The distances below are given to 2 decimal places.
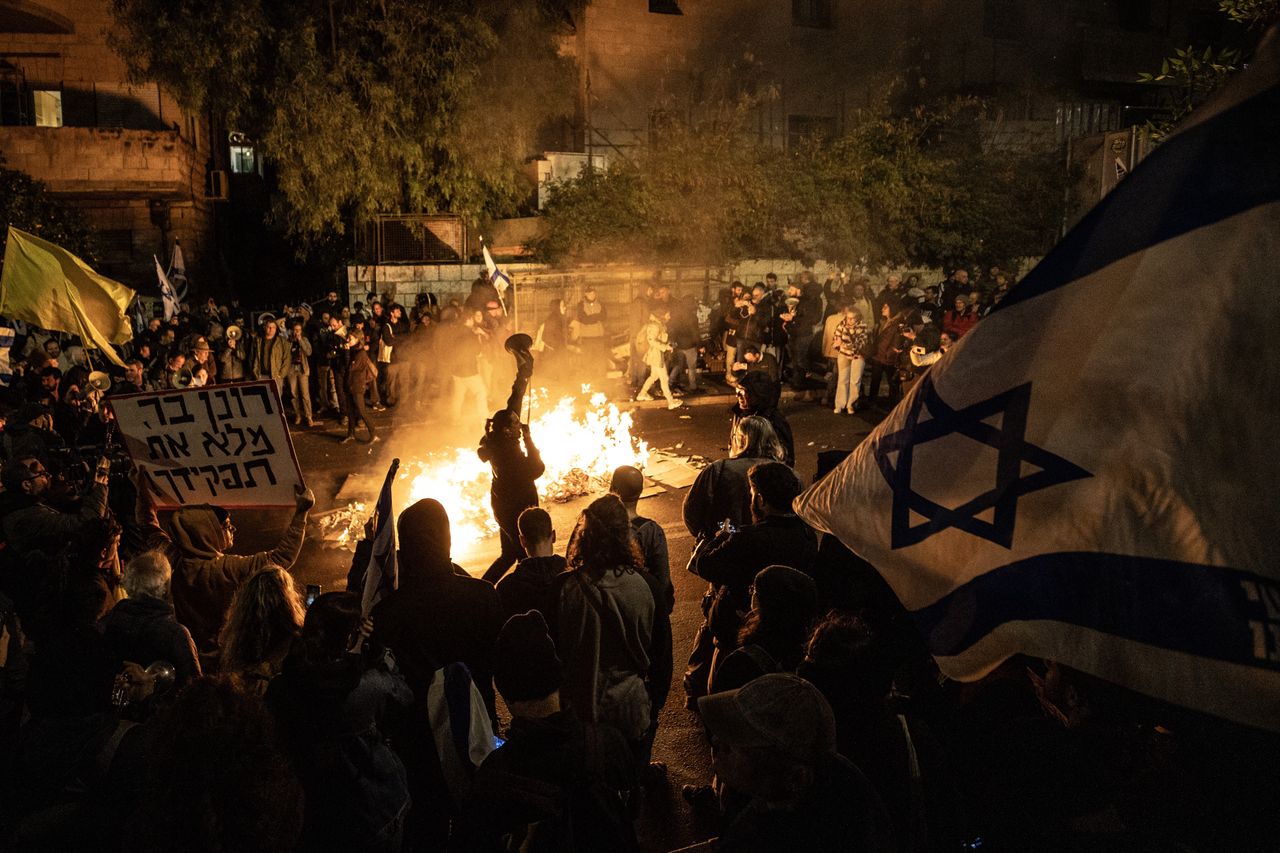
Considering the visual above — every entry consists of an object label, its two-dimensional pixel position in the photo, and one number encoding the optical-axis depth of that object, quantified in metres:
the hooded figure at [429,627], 3.91
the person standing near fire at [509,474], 6.96
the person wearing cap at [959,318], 17.47
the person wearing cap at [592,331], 18.83
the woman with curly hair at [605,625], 4.13
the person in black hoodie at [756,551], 4.94
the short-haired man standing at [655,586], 4.40
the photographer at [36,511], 5.82
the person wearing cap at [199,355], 13.23
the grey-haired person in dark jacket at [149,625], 4.03
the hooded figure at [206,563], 5.46
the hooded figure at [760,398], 7.30
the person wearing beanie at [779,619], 4.04
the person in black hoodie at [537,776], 3.02
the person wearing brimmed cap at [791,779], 2.54
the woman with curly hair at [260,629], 3.86
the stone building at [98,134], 24.48
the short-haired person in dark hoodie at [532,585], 4.47
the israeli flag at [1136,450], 2.13
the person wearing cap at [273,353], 15.41
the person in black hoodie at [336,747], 3.26
